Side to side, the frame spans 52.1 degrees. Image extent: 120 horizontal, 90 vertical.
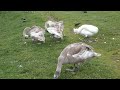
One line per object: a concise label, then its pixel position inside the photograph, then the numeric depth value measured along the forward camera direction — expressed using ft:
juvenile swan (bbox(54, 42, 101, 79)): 11.59
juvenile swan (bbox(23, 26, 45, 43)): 16.43
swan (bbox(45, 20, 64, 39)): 16.58
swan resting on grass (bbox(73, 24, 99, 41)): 16.09
